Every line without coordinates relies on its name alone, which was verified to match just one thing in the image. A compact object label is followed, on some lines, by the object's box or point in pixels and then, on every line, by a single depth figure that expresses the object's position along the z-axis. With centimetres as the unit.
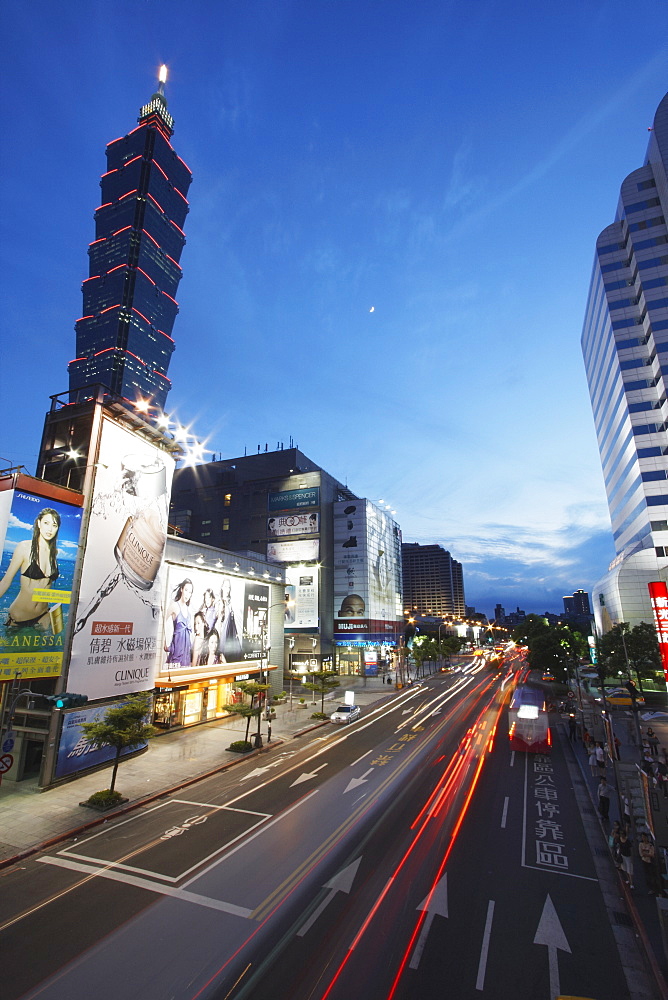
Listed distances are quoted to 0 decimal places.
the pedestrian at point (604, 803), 1792
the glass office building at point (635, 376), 6750
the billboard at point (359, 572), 8388
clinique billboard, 2509
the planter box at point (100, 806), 1941
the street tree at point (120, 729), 2031
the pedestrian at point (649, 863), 1297
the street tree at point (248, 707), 3030
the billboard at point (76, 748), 2302
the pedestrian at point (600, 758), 2331
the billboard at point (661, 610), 2796
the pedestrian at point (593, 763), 2345
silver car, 4028
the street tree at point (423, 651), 8160
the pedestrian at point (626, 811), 1728
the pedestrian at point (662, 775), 2116
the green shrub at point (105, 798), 1958
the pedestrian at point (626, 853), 1327
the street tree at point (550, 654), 5738
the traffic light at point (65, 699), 2105
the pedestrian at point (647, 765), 2313
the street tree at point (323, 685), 4370
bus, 2823
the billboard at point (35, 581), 2095
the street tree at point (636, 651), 5012
